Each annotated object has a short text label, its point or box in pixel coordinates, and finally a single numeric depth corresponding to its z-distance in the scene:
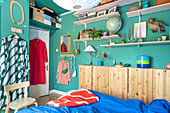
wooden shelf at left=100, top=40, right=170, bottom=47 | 1.97
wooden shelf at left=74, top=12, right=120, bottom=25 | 2.45
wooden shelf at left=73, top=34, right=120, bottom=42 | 2.42
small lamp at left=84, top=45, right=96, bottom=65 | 2.80
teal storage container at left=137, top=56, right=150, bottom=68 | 2.05
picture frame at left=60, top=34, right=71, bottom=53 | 3.47
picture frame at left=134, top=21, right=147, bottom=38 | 2.23
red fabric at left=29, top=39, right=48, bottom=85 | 3.24
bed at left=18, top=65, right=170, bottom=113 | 1.30
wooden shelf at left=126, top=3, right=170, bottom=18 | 1.92
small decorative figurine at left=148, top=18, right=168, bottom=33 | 2.04
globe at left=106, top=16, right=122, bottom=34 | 2.41
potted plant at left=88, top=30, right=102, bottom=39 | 2.58
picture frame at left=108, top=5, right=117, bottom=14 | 2.41
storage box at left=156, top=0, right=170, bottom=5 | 1.92
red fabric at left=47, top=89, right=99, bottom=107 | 1.41
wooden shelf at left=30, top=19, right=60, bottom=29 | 3.03
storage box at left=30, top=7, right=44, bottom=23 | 2.83
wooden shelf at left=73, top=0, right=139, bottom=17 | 2.29
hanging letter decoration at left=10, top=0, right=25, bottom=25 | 2.22
